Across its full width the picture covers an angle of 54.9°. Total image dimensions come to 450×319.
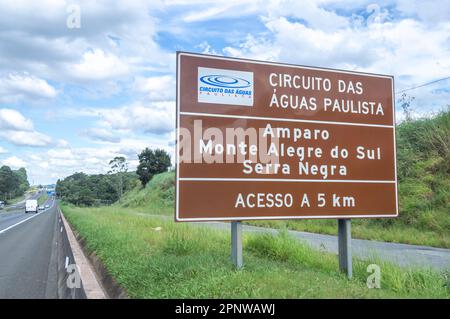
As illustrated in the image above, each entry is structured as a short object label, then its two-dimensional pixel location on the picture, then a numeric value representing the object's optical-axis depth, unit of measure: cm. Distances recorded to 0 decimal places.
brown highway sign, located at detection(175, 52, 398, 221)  536
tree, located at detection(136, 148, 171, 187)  6147
